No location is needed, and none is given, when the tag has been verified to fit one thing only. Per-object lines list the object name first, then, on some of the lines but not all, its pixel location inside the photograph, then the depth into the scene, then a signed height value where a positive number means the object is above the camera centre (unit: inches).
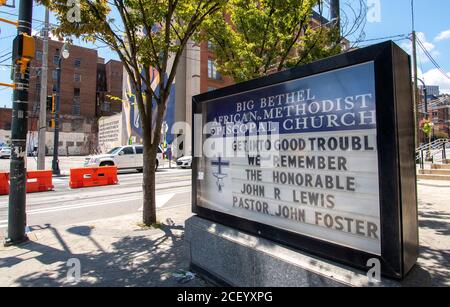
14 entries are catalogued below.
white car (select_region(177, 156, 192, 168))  1014.4 +11.8
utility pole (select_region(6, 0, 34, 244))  225.5 +29.2
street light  762.2 +73.7
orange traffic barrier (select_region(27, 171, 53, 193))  508.0 -22.4
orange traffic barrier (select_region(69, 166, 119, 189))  557.3 -17.9
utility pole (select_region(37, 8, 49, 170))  671.1 +143.3
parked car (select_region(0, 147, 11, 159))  1512.1 +75.7
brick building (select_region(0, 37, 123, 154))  2182.6 +530.0
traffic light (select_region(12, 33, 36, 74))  223.8 +85.8
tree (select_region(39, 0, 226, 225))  252.2 +112.2
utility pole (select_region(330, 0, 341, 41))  322.3 +161.4
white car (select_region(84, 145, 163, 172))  739.4 +20.8
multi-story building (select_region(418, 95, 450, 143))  3395.2 +498.9
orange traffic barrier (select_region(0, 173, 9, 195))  479.5 -23.3
